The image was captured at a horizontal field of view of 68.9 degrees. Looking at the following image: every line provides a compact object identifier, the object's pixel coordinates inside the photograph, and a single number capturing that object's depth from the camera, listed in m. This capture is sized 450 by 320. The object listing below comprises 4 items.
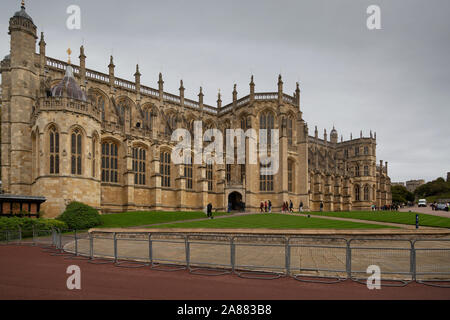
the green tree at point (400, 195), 93.62
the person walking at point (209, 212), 32.78
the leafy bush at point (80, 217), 27.03
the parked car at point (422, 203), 70.50
